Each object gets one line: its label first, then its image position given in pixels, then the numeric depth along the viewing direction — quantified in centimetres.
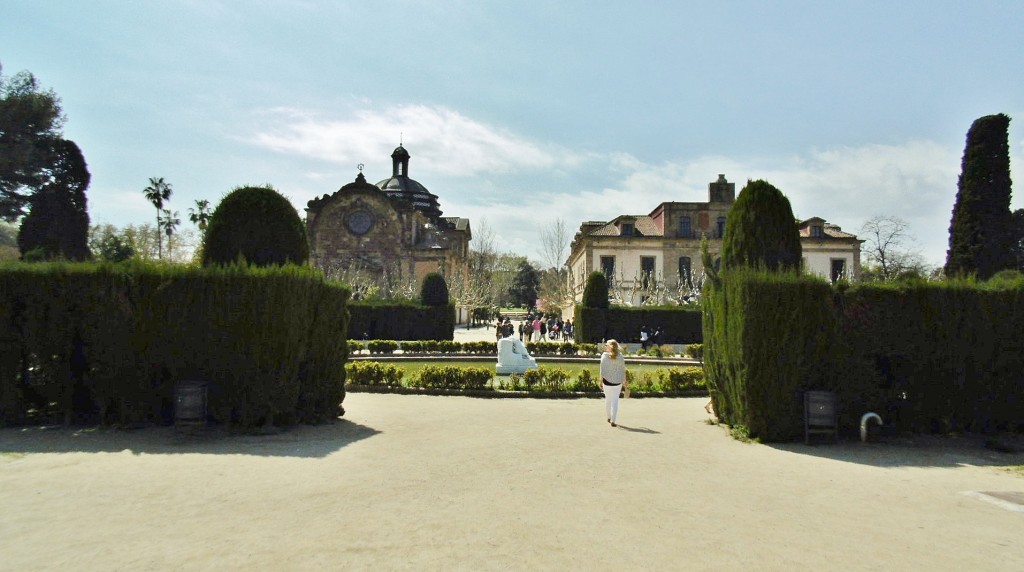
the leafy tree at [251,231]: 1225
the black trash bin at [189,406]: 976
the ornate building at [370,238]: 5853
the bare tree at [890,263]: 3938
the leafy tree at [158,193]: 5950
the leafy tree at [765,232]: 1172
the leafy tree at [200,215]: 6231
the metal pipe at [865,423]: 984
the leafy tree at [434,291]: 3656
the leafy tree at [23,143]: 3503
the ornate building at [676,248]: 5062
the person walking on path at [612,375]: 1108
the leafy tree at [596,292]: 3381
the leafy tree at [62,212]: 3306
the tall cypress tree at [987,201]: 1811
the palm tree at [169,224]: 6182
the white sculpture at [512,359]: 1902
